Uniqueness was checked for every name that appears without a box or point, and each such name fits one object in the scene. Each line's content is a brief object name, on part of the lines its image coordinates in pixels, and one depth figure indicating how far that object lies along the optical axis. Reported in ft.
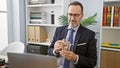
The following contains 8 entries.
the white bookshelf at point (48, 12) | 11.68
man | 5.45
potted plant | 9.72
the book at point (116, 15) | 8.89
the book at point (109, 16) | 9.06
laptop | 3.51
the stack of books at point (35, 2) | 11.83
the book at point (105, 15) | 9.19
